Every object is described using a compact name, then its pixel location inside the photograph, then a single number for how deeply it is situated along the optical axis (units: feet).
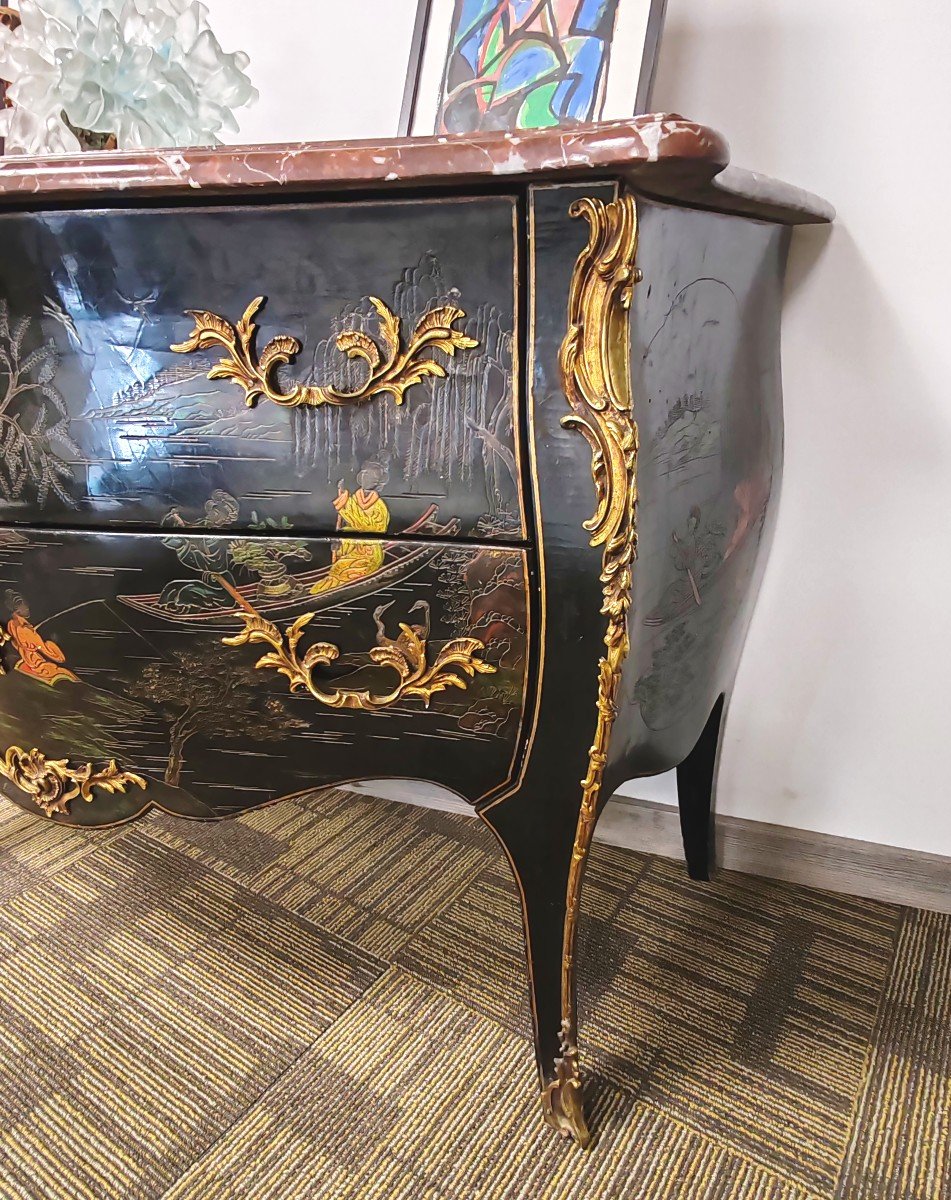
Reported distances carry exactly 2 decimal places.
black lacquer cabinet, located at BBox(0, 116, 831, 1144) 2.03
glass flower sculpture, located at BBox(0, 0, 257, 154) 2.64
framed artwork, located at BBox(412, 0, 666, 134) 2.96
